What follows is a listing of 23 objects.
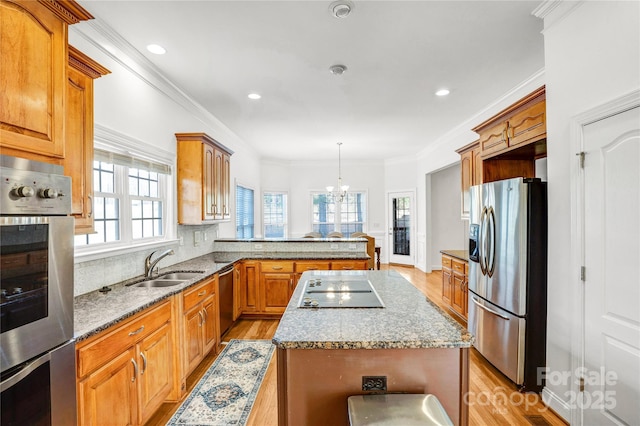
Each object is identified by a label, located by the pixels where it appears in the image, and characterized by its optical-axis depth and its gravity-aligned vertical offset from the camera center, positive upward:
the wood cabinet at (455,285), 3.67 -0.95
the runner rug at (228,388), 2.12 -1.43
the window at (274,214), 7.69 -0.02
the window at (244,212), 6.07 +0.03
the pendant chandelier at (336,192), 7.89 +0.56
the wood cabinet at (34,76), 1.19 +0.59
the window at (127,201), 2.48 +0.12
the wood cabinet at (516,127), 2.46 +0.80
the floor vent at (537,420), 2.07 -1.46
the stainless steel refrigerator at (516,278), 2.35 -0.54
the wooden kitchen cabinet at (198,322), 2.46 -0.99
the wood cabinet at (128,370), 1.48 -0.90
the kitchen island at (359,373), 1.38 -0.74
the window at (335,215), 8.23 -0.06
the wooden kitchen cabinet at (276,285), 3.99 -0.95
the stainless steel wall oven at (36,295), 1.09 -0.32
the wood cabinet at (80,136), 1.64 +0.44
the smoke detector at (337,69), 2.96 +1.44
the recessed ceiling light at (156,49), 2.59 +1.44
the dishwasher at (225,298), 3.30 -0.98
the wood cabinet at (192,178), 3.48 +0.41
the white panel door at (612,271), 1.61 -0.34
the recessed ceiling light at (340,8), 2.06 +1.43
